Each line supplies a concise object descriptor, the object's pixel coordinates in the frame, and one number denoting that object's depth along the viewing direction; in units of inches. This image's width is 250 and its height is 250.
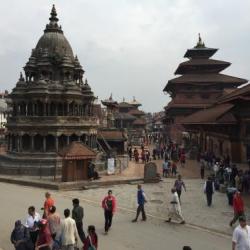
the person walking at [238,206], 405.0
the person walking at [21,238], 289.4
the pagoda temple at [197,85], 1603.6
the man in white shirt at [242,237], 257.8
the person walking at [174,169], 855.0
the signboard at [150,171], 765.1
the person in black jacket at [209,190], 532.5
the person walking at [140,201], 446.0
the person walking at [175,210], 441.7
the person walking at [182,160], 1009.1
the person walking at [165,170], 848.1
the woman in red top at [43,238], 285.5
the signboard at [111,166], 904.0
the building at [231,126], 772.4
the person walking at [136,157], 1161.4
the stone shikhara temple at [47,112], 980.7
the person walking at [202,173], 811.9
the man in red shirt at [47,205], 365.5
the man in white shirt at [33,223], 310.8
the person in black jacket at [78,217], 356.6
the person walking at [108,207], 402.7
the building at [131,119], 1689.8
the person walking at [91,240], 274.8
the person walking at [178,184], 526.6
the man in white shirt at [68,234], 292.9
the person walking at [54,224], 312.8
